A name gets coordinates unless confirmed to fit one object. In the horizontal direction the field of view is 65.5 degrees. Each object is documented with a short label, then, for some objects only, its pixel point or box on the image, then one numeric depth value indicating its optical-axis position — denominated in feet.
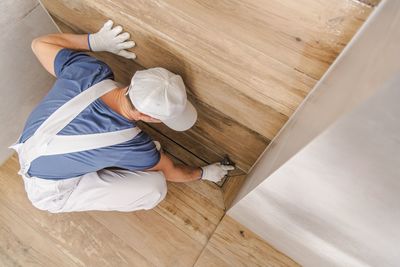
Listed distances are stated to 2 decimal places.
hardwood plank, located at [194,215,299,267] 3.77
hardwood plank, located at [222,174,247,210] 4.08
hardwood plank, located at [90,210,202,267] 3.89
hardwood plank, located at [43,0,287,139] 2.56
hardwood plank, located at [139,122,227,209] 4.15
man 2.77
